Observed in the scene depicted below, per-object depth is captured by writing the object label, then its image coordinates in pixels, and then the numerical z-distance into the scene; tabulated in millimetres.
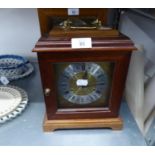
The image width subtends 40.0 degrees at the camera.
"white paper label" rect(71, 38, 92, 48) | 518
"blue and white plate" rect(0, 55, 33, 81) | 949
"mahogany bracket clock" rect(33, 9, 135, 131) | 531
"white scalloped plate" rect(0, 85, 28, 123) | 683
